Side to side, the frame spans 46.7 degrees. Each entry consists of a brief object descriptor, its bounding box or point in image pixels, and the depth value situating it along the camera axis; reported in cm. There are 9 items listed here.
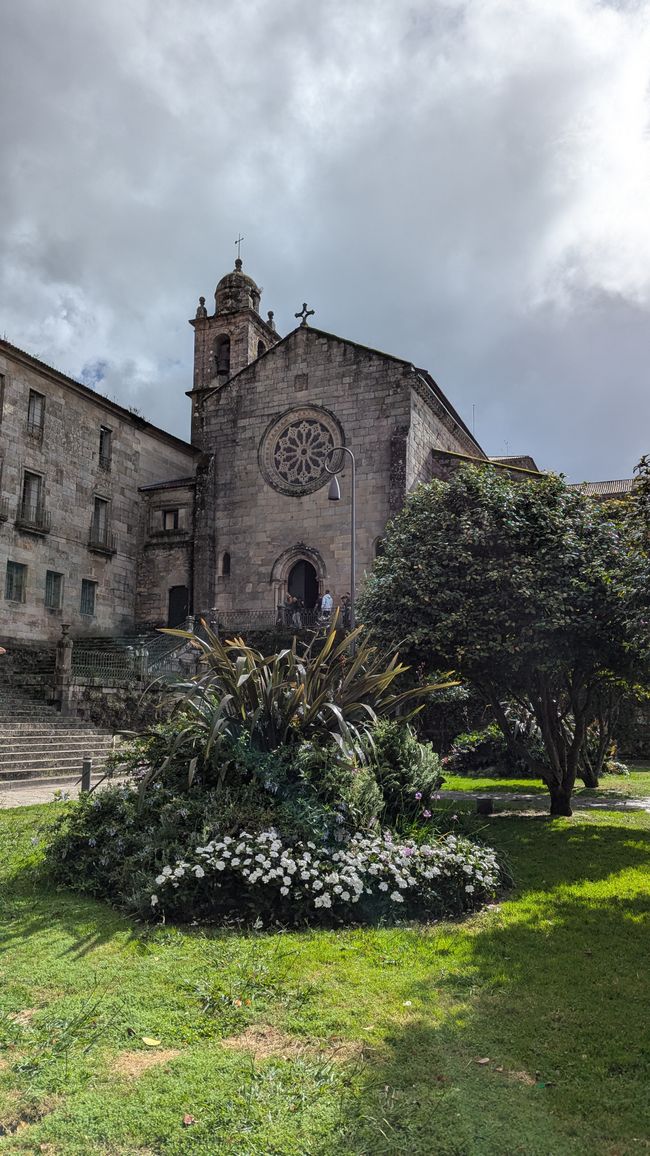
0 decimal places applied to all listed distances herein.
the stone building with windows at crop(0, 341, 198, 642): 2716
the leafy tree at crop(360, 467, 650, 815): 1084
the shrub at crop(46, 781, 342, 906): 620
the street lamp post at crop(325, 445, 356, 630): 2104
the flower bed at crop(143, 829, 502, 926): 572
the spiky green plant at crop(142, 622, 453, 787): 714
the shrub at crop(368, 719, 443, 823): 730
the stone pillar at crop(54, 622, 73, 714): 2014
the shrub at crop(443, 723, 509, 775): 2041
